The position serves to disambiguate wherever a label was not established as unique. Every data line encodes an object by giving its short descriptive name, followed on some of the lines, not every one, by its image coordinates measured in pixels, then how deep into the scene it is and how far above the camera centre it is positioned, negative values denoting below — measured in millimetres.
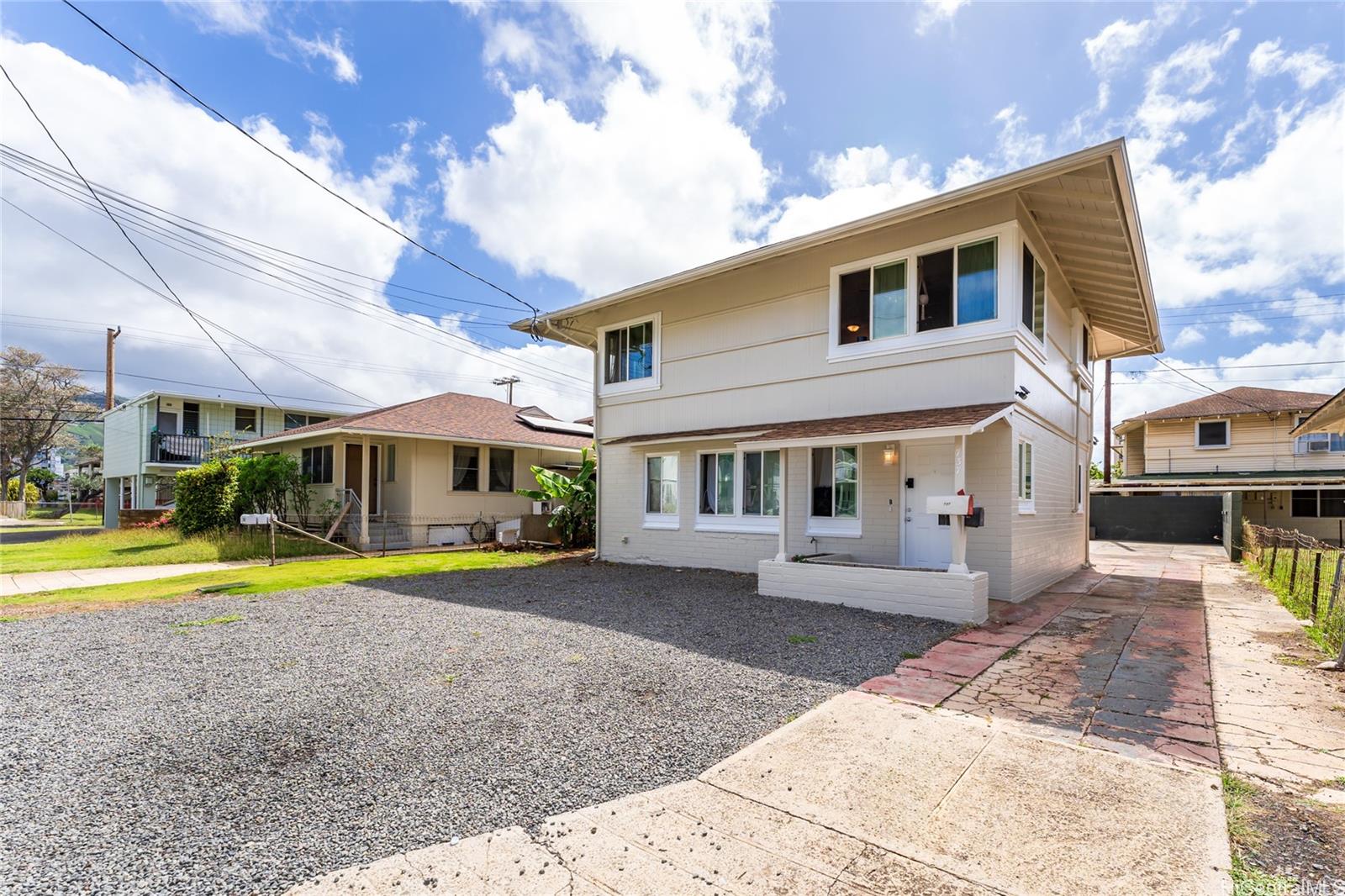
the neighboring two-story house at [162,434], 25688 +1314
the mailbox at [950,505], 7160 -426
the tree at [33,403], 36094 +3687
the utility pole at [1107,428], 28812 +2026
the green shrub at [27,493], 44969 -2302
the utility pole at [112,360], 28859 +4972
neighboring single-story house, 16719 -2
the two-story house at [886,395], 8141 +1229
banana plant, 15703 -955
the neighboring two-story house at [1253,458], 23344 +606
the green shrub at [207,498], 16094 -885
